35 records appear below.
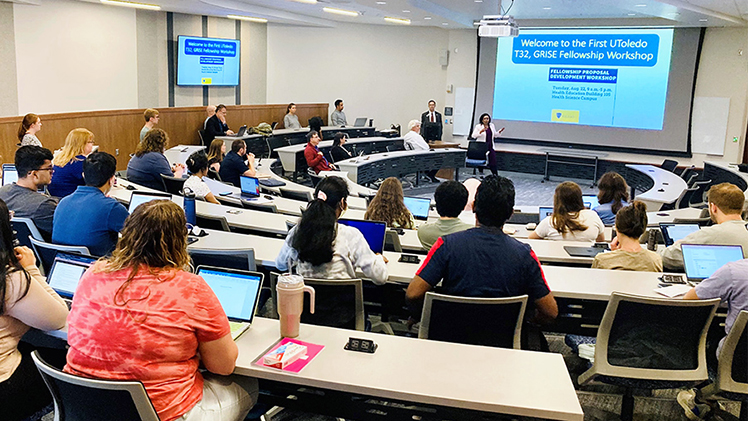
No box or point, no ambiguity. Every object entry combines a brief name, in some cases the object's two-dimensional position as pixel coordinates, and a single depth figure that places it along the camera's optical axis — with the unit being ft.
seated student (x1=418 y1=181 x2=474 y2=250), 12.30
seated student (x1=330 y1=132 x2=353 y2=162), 33.83
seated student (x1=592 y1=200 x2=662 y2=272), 12.01
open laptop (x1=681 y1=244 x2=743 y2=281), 11.60
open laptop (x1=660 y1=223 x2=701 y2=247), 15.29
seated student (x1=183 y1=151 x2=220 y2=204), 18.85
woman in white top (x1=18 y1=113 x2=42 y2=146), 23.05
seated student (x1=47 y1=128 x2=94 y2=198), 17.63
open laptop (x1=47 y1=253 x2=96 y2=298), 9.47
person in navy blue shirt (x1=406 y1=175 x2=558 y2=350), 9.18
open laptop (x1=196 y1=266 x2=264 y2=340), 8.48
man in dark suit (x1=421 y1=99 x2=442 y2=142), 43.55
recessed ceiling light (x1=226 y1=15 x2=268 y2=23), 42.80
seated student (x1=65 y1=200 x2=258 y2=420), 6.58
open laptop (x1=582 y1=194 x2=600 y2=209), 21.39
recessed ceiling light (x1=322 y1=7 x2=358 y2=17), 37.83
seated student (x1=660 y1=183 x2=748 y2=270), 12.49
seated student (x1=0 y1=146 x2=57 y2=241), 13.64
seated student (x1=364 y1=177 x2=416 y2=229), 15.60
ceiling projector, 25.30
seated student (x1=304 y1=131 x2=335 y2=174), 30.99
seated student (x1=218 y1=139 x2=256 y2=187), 24.41
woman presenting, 39.01
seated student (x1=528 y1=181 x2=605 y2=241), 15.01
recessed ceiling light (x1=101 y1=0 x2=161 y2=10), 32.99
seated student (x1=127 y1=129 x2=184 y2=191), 20.54
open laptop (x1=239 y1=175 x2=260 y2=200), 20.43
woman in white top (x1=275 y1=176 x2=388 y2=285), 10.05
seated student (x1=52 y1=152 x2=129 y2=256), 12.10
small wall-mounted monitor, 41.06
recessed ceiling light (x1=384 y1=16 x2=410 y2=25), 42.57
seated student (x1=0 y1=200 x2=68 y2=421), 7.57
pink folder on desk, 7.34
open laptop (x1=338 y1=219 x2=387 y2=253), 12.67
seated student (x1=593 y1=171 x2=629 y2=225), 17.70
